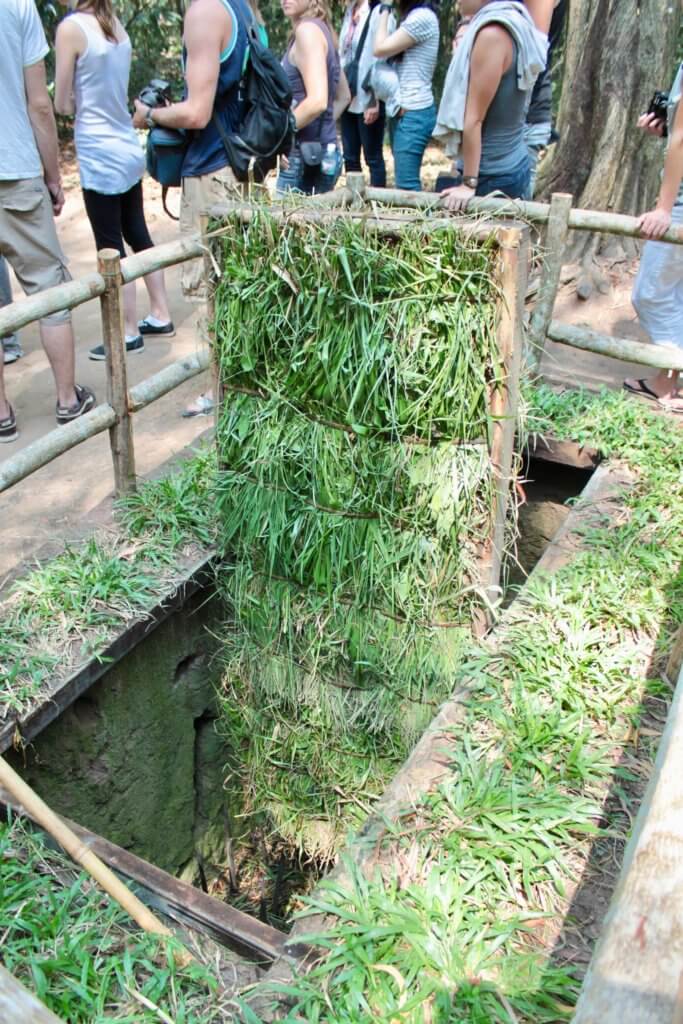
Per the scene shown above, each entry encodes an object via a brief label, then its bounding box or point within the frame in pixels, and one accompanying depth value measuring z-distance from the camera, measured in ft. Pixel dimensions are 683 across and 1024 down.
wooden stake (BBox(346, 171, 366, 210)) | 12.25
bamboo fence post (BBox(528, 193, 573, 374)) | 13.15
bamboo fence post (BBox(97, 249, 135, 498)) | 10.84
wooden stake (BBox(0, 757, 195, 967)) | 7.26
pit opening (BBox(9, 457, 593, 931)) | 10.32
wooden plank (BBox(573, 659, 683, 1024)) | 3.61
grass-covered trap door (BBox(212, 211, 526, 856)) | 8.44
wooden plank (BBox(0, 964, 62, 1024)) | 4.25
